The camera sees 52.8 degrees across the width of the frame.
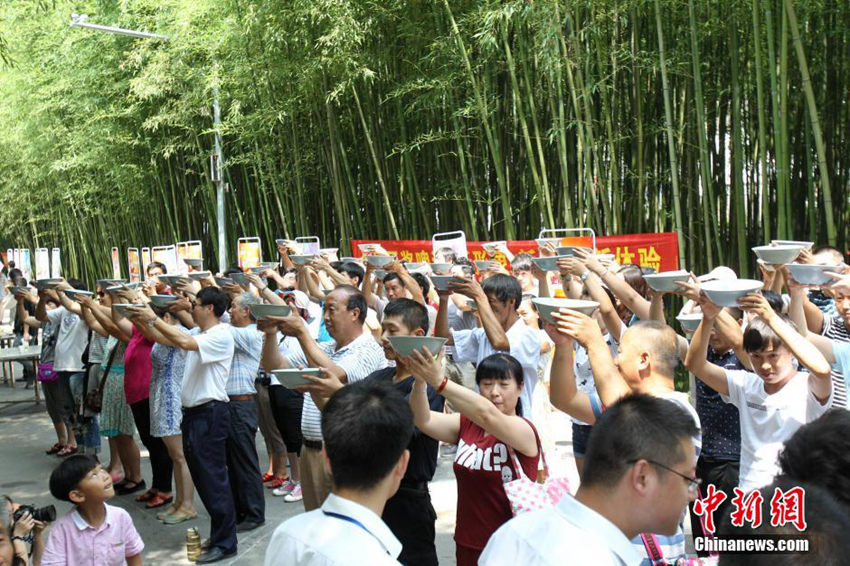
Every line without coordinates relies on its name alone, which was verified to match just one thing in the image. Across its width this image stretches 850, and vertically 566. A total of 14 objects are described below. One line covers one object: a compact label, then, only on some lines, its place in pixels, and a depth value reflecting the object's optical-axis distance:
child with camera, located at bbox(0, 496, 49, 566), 3.18
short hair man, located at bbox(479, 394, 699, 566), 1.40
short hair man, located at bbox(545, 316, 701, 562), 2.32
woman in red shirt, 2.50
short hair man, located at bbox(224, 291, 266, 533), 4.67
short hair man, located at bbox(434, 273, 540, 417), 3.71
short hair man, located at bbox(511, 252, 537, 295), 5.34
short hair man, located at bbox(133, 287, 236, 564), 4.35
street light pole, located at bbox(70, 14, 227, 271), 10.55
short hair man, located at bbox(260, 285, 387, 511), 3.40
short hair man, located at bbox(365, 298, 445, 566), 2.74
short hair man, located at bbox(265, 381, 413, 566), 1.62
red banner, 6.64
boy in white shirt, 2.55
